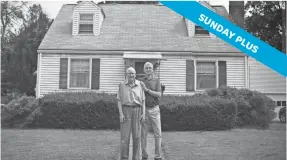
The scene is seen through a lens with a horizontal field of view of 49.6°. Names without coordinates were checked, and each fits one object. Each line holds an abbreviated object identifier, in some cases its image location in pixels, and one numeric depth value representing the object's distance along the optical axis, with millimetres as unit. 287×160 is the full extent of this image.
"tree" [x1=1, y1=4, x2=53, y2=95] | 26484
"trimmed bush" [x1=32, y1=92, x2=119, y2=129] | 11375
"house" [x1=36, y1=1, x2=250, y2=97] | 15727
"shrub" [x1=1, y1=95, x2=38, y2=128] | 11836
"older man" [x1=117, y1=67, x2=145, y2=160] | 5895
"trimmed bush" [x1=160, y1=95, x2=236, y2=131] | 11266
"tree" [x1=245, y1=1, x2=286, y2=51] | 25984
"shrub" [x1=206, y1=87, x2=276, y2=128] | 12383
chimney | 19047
